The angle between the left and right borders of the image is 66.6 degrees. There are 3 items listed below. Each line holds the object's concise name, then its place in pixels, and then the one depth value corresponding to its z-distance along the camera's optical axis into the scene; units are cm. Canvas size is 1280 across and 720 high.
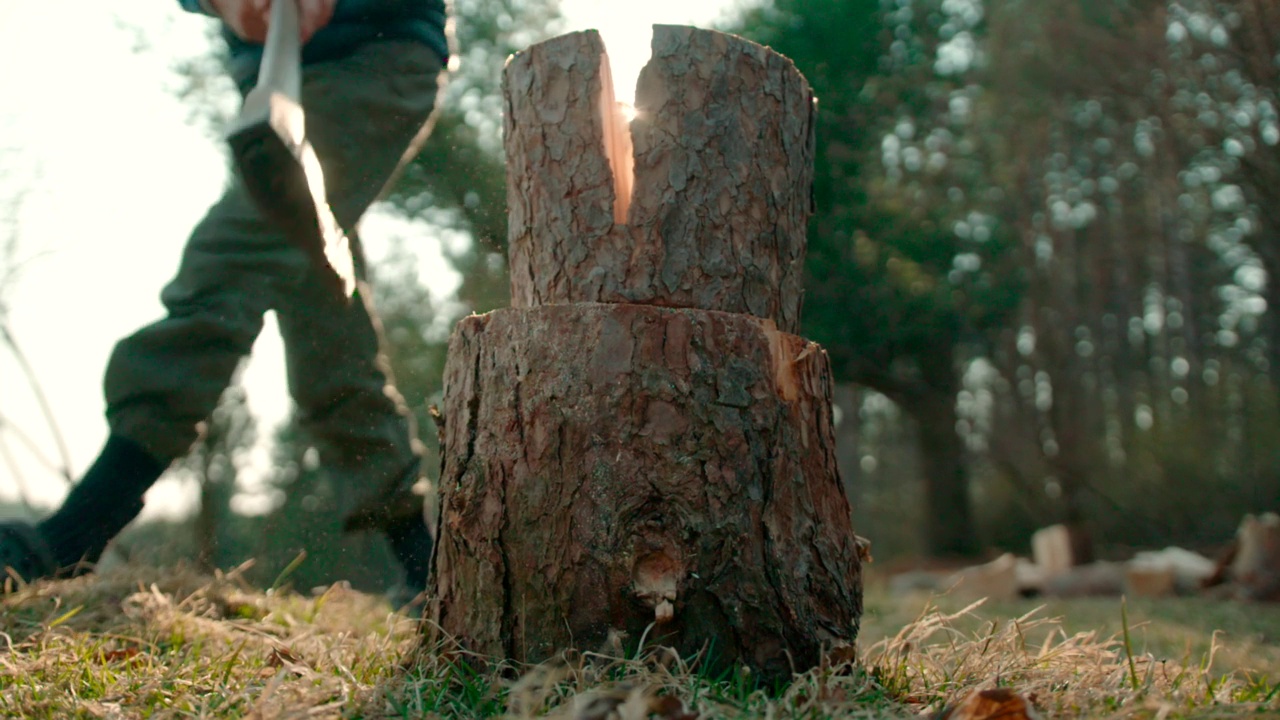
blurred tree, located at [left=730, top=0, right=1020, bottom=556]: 984
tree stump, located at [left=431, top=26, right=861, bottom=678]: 153
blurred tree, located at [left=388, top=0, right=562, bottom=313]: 267
